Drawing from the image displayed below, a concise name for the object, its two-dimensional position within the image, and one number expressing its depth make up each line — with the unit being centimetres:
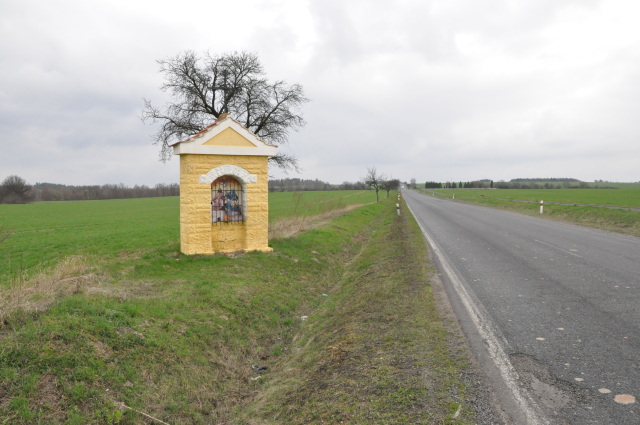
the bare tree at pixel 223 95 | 2047
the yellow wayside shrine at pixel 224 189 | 1145
